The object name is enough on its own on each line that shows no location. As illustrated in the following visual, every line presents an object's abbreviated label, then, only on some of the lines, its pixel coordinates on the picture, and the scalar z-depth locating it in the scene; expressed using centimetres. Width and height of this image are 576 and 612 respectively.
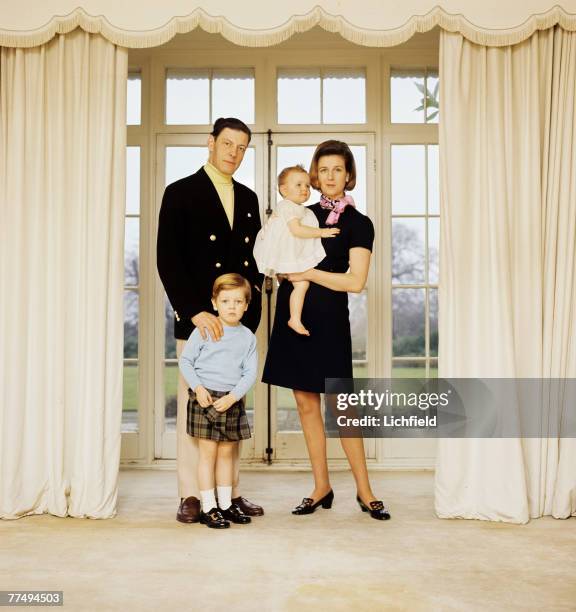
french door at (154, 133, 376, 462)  441
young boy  305
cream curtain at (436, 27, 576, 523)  326
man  316
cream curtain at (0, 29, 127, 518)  325
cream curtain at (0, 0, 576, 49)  320
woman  325
